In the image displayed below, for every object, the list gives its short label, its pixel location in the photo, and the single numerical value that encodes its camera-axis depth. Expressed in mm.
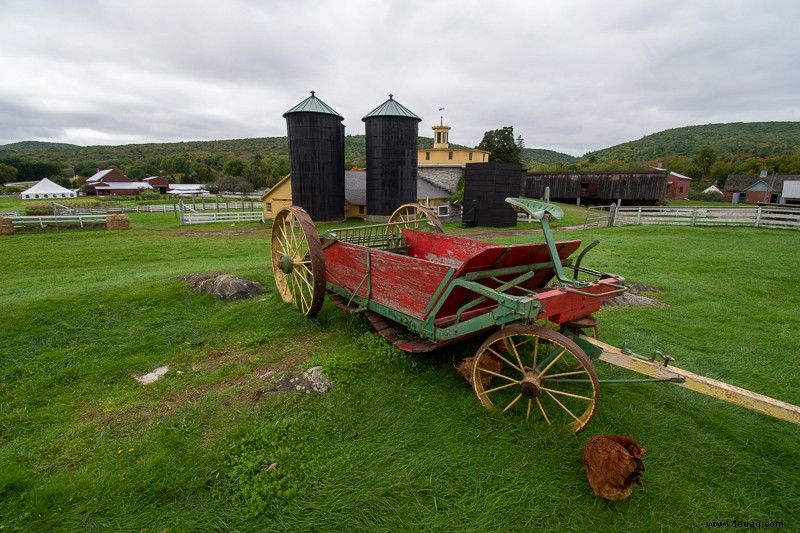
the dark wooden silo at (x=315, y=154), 21062
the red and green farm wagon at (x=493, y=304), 2889
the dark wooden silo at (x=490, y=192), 21141
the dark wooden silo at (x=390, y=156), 21594
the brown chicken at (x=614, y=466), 2342
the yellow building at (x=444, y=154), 34831
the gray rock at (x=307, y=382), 3580
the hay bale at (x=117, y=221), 18145
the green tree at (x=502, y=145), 47531
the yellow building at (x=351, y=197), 24641
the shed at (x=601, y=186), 33844
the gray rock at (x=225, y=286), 6426
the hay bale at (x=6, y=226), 15453
